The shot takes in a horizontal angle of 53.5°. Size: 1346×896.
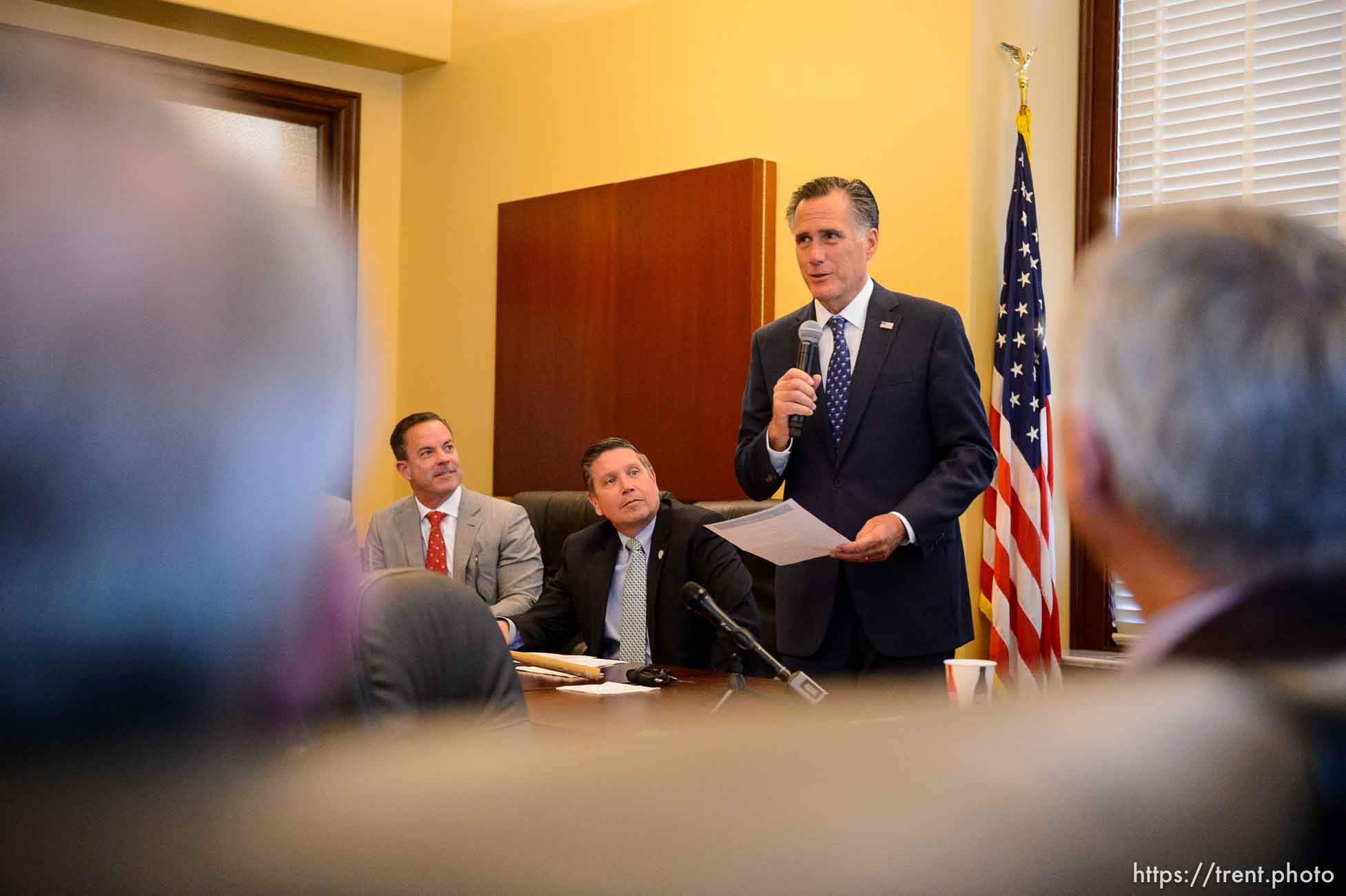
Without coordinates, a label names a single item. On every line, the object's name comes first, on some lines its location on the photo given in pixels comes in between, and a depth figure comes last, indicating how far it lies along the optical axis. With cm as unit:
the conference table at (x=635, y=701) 245
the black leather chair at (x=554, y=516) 525
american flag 468
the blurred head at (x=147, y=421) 42
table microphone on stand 238
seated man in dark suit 390
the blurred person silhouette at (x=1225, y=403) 64
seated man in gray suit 482
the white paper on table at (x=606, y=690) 297
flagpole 484
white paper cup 242
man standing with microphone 325
